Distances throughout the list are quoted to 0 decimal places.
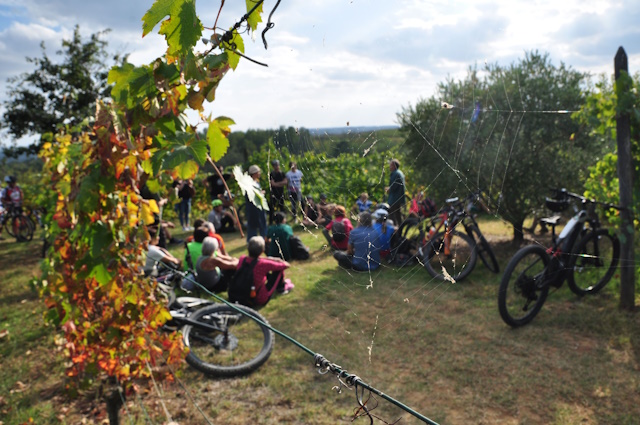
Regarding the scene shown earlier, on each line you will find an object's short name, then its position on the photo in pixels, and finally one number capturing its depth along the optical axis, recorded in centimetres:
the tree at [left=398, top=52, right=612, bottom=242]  670
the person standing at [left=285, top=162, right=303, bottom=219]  980
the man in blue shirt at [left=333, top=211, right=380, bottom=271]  293
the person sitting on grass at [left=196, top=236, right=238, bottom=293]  558
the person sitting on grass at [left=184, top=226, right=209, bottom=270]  605
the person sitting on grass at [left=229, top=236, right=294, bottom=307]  546
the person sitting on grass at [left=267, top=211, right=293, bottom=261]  733
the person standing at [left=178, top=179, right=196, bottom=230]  1080
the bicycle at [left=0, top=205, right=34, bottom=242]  1145
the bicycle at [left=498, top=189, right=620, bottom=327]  458
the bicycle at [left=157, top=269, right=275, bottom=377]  409
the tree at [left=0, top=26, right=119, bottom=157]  1166
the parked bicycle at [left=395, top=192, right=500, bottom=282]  588
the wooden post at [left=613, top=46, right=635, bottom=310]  441
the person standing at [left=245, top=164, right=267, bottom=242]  820
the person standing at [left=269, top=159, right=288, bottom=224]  967
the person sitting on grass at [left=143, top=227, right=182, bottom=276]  516
